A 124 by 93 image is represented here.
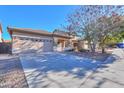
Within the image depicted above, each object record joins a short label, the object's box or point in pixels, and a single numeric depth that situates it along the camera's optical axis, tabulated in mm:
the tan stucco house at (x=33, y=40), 6712
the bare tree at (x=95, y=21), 5758
